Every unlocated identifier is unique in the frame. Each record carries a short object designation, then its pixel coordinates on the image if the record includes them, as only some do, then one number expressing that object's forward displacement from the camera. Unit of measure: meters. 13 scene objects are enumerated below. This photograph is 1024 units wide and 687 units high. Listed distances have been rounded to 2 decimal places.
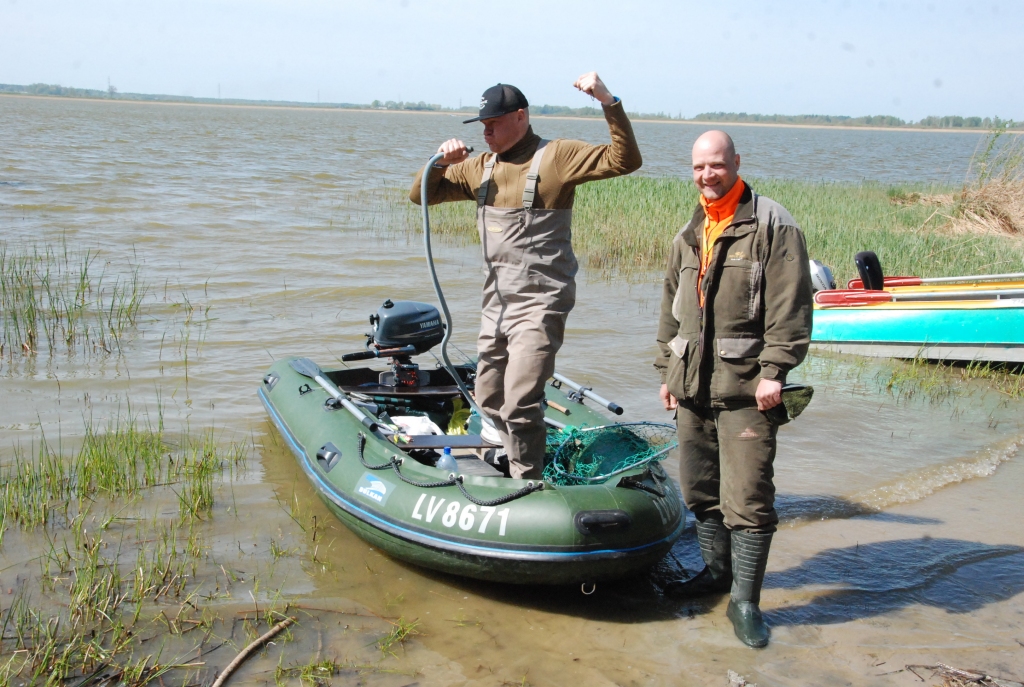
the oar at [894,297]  7.73
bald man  3.24
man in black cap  3.91
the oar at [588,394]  4.98
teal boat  7.67
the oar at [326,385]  4.94
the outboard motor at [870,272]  8.43
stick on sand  3.37
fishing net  4.49
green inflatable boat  3.88
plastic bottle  4.59
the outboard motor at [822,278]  9.05
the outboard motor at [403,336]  5.64
